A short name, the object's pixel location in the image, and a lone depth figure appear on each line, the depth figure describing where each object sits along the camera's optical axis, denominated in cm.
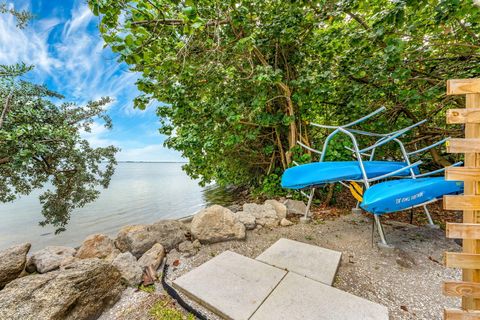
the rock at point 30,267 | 214
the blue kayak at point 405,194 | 209
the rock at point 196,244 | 253
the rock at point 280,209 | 348
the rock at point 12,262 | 180
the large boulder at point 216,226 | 265
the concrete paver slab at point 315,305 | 140
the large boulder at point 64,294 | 137
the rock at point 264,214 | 325
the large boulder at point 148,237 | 248
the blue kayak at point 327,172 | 276
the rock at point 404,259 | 209
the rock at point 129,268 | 190
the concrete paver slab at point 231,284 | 151
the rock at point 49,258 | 212
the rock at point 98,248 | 247
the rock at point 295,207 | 371
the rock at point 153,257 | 214
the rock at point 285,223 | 325
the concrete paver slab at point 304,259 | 191
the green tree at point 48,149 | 301
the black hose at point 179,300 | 150
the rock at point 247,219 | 306
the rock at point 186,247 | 247
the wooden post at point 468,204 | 102
